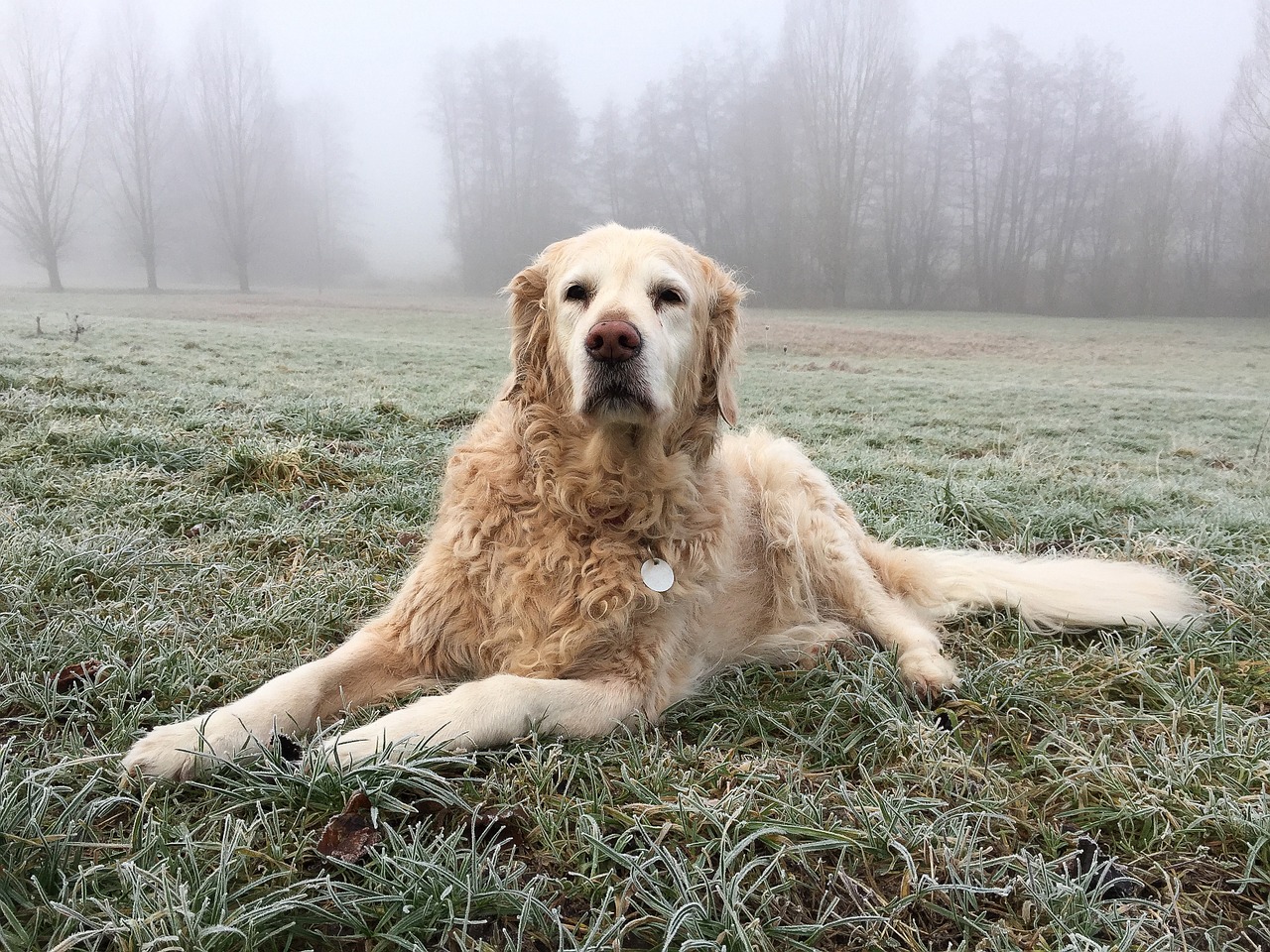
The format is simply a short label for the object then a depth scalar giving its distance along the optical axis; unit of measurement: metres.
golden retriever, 0.66
